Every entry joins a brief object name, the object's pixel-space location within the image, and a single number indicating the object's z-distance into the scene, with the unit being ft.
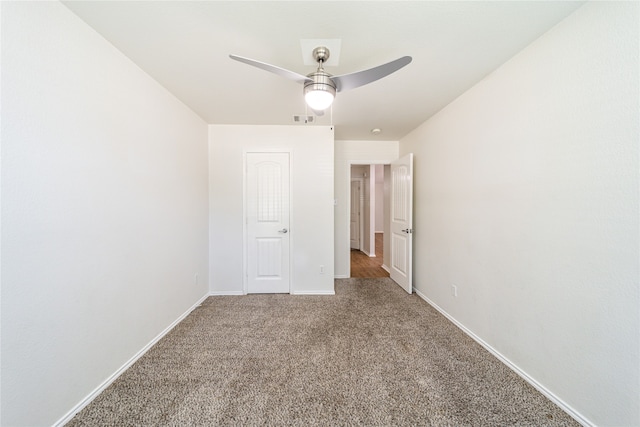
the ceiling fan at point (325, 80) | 4.46
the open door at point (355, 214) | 22.11
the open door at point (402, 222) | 10.82
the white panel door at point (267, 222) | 10.79
